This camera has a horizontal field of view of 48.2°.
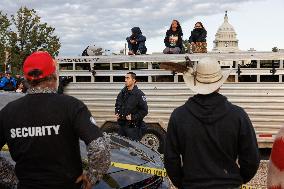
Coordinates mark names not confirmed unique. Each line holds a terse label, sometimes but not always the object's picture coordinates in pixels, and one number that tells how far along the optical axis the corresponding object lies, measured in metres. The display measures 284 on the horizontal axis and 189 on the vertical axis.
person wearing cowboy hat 1.90
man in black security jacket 1.81
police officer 5.49
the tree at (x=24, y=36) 22.14
